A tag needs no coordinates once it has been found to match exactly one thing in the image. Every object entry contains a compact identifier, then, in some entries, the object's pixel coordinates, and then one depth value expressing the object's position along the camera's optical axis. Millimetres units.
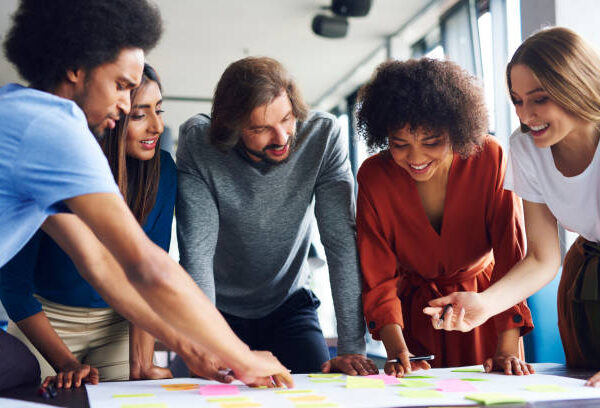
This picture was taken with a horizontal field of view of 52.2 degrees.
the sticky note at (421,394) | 1116
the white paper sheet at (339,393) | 1065
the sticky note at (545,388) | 1169
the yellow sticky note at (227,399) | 1102
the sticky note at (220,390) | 1177
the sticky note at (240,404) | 1046
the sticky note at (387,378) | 1293
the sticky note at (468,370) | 1448
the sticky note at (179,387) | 1224
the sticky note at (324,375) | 1397
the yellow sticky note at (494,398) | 1046
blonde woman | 1386
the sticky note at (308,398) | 1096
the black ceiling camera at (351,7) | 4688
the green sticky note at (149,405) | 1040
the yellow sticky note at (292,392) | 1177
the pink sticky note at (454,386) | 1188
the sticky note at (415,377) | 1342
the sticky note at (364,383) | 1242
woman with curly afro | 1581
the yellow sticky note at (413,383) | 1239
